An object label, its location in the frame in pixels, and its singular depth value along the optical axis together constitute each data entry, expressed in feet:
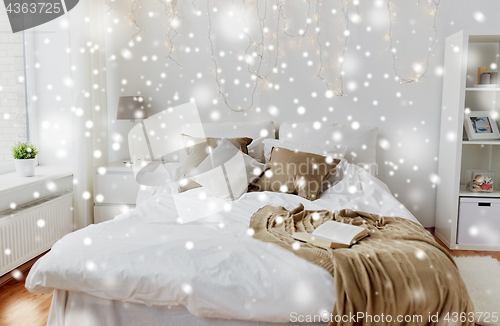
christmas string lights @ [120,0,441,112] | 9.91
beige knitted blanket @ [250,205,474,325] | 3.83
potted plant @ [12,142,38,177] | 8.21
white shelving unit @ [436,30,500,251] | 8.80
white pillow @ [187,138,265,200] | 7.68
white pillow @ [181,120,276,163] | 9.60
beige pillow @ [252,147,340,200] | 7.68
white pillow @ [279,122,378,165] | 9.28
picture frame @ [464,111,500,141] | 9.07
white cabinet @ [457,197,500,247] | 8.83
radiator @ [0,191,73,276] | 7.25
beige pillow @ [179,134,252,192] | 8.40
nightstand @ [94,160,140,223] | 9.55
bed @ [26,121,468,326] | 4.00
